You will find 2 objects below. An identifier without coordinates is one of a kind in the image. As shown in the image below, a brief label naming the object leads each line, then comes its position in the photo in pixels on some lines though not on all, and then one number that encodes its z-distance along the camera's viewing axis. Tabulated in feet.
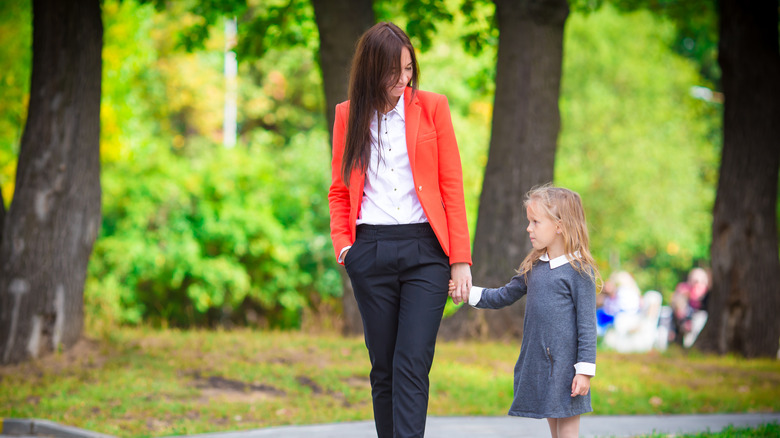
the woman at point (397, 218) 25.43
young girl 25.21
